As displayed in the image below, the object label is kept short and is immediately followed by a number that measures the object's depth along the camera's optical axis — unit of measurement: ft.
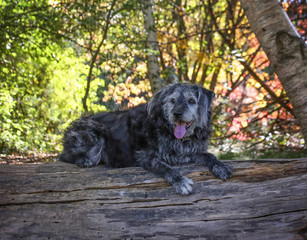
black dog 13.17
